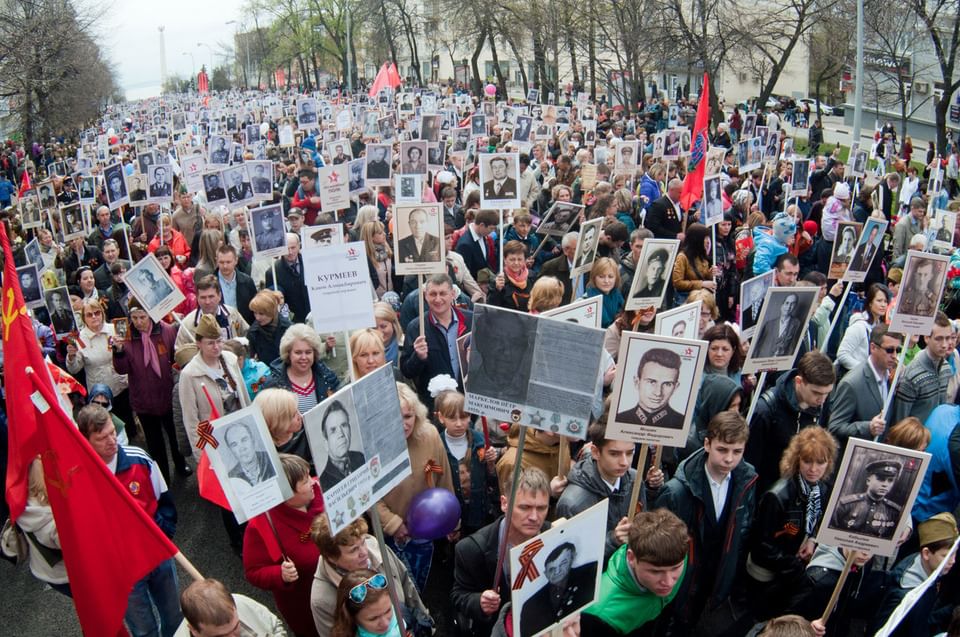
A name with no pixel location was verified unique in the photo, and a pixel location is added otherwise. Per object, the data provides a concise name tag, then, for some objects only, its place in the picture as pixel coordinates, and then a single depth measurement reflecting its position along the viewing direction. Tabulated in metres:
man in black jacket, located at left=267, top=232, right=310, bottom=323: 9.11
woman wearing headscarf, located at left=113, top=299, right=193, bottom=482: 6.98
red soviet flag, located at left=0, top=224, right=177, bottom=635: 4.13
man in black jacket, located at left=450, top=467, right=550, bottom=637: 4.12
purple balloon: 4.88
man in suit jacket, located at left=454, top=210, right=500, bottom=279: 9.59
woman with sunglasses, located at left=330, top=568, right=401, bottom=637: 3.69
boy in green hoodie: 3.85
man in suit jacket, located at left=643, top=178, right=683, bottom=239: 10.99
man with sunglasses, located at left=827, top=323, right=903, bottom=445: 5.77
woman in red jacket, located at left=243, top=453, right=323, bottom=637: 4.43
